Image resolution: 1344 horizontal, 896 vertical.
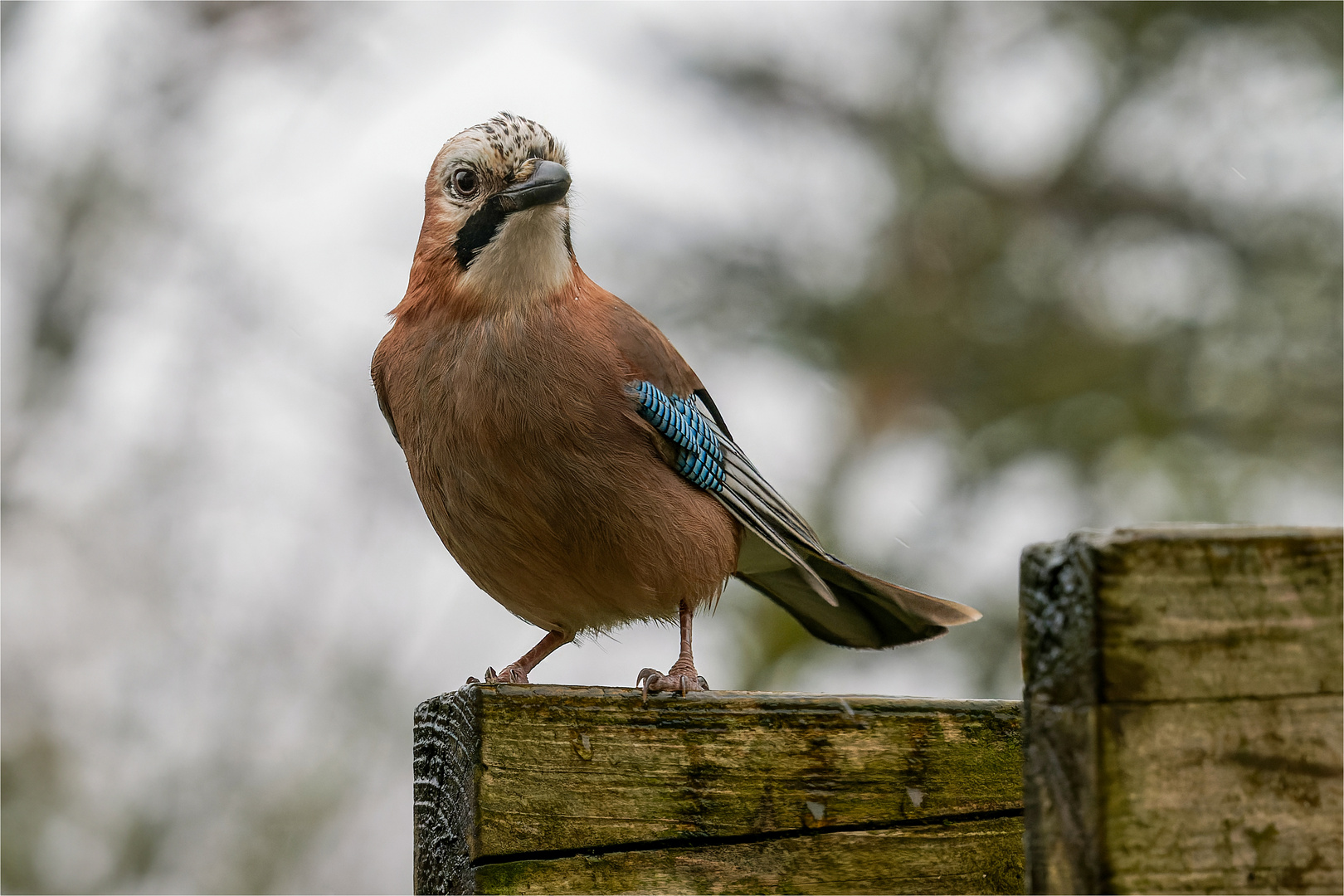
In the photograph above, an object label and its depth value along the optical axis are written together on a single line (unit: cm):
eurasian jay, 629
